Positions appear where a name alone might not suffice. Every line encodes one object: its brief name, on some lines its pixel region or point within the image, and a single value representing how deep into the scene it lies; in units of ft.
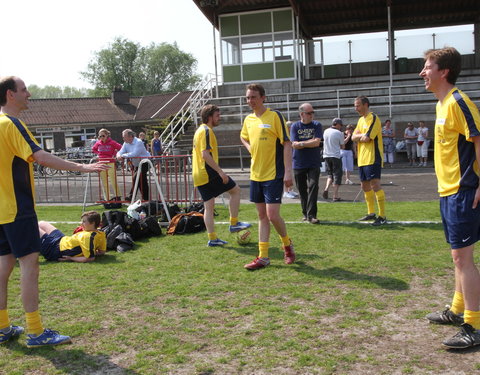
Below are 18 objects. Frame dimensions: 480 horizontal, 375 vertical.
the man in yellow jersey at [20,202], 12.68
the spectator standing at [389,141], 70.79
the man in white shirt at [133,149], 38.55
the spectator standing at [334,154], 39.42
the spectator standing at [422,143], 69.36
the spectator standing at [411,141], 70.85
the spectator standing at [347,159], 50.96
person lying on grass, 22.21
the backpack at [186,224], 27.50
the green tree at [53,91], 466.04
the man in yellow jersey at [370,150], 27.50
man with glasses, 28.66
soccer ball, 24.03
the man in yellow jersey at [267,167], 19.74
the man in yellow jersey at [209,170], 23.57
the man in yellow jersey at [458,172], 12.00
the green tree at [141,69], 298.97
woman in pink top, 40.55
